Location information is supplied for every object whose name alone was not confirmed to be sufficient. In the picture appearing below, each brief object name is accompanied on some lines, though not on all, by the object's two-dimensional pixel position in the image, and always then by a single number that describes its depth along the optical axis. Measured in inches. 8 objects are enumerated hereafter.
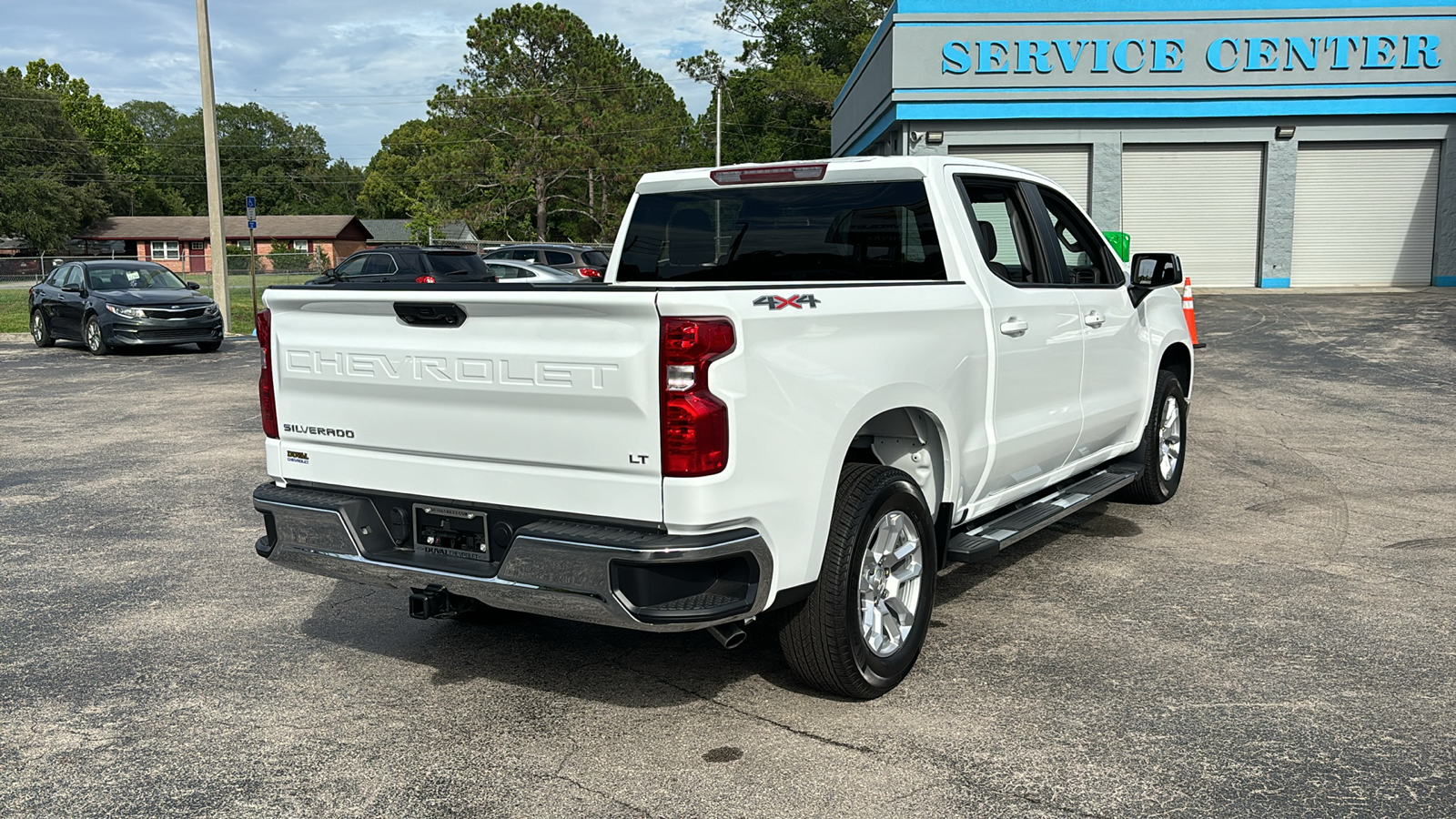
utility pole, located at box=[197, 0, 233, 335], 909.8
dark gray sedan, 759.1
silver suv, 1111.6
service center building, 1032.8
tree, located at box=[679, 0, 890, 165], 2596.0
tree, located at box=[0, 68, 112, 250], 2893.7
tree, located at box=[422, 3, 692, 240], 2234.3
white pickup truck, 144.4
